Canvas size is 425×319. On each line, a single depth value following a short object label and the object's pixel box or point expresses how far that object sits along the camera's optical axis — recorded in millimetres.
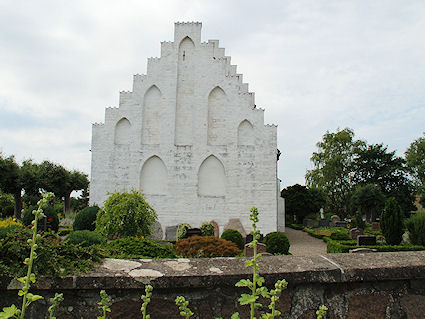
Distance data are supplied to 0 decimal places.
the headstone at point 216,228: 19738
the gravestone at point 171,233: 18697
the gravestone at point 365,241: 14777
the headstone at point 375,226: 27744
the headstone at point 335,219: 32831
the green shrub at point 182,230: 16886
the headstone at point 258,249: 11723
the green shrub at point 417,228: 15547
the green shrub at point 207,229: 17812
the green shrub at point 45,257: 2201
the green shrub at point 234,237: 15156
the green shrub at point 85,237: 8977
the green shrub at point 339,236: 19630
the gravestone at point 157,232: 19672
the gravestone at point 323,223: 30777
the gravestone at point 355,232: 19797
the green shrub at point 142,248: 6961
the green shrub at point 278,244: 13953
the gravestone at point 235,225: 19875
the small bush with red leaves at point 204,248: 9242
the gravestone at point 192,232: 16312
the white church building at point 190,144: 20469
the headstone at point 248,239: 16297
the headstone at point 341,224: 29891
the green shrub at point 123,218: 14078
